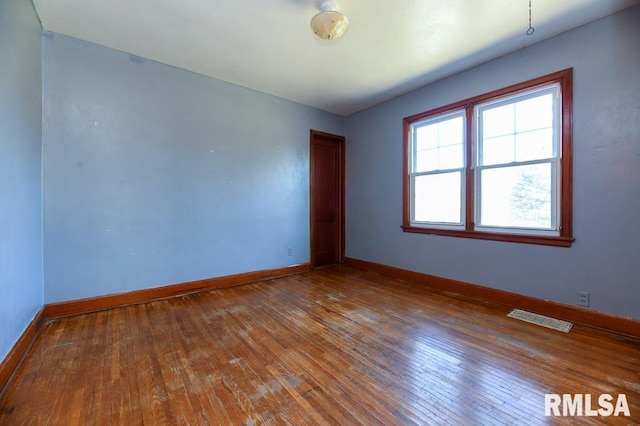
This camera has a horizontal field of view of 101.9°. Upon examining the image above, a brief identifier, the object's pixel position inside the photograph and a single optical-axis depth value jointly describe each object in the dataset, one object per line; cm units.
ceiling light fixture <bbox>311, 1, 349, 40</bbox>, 208
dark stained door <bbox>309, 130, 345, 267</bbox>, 463
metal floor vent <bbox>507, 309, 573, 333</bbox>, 233
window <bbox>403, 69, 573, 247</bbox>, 259
